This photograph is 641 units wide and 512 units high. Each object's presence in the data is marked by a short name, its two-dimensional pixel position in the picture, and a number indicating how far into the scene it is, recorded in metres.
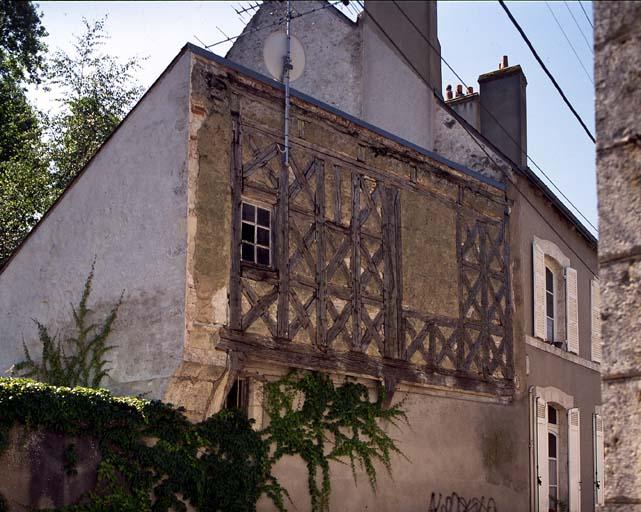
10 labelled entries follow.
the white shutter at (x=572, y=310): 17.47
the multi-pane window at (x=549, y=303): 17.22
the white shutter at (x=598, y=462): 17.44
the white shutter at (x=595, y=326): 18.59
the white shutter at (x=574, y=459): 16.62
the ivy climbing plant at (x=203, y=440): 9.62
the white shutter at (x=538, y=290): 16.39
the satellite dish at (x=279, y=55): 13.05
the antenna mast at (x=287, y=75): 12.17
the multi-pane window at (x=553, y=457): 16.36
